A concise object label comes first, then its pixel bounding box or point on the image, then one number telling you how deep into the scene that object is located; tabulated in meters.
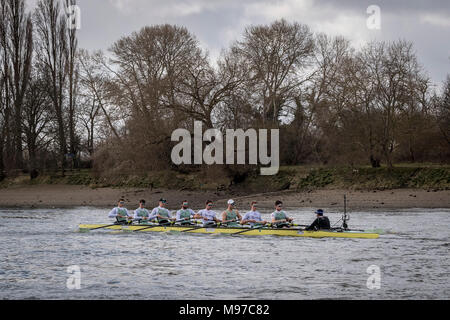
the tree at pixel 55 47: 53.00
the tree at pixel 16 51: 52.81
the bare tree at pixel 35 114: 54.09
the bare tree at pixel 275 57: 50.09
